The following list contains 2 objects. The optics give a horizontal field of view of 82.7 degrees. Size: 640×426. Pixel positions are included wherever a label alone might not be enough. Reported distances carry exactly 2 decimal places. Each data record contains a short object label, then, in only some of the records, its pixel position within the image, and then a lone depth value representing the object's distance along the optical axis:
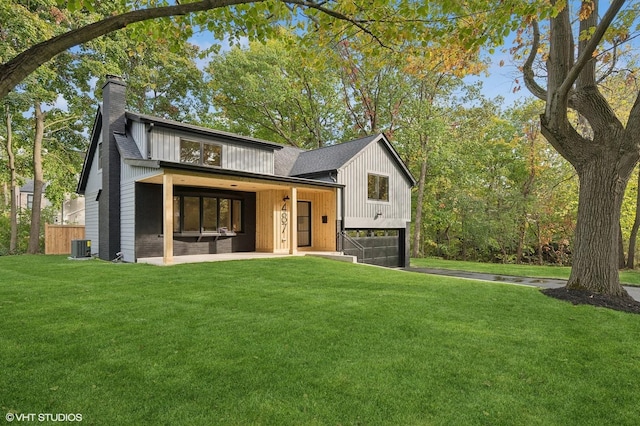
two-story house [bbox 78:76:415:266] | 11.70
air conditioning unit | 13.33
